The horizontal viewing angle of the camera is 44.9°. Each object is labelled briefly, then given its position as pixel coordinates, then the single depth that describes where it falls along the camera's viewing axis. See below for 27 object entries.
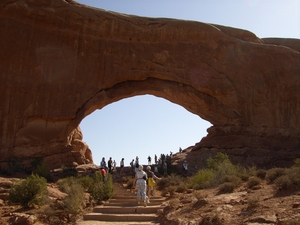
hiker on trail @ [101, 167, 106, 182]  16.71
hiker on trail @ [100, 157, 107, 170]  22.10
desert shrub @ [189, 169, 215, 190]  13.88
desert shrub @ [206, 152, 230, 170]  18.47
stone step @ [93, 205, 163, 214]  10.61
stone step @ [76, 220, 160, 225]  9.25
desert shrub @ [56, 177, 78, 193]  14.22
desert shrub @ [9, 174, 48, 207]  11.01
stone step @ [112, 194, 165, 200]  13.28
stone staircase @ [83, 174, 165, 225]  9.81
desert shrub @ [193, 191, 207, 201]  10.19
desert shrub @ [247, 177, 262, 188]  11.05
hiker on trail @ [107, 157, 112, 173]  22.96
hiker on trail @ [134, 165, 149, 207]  11.43
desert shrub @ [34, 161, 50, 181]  18.47
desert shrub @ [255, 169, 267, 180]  12.96
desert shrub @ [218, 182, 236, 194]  10.91
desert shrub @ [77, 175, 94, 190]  15.25
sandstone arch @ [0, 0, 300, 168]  22.50
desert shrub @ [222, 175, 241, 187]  11.67
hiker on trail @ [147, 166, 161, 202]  12.47
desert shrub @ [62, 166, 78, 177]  19.71
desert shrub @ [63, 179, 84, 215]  10.12
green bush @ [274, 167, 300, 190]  8.69
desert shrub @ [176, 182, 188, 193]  14.58
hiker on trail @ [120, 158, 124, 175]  23.75
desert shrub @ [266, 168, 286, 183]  11.53
